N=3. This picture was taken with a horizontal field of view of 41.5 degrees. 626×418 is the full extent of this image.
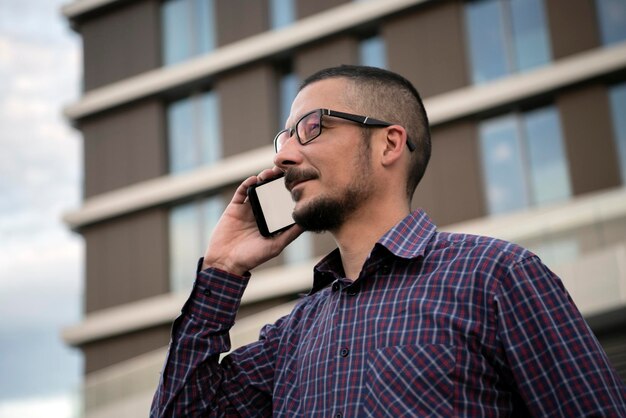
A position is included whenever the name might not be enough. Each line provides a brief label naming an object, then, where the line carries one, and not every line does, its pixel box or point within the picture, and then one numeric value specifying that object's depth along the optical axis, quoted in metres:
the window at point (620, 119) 16.69
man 2.05
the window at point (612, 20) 17.25
